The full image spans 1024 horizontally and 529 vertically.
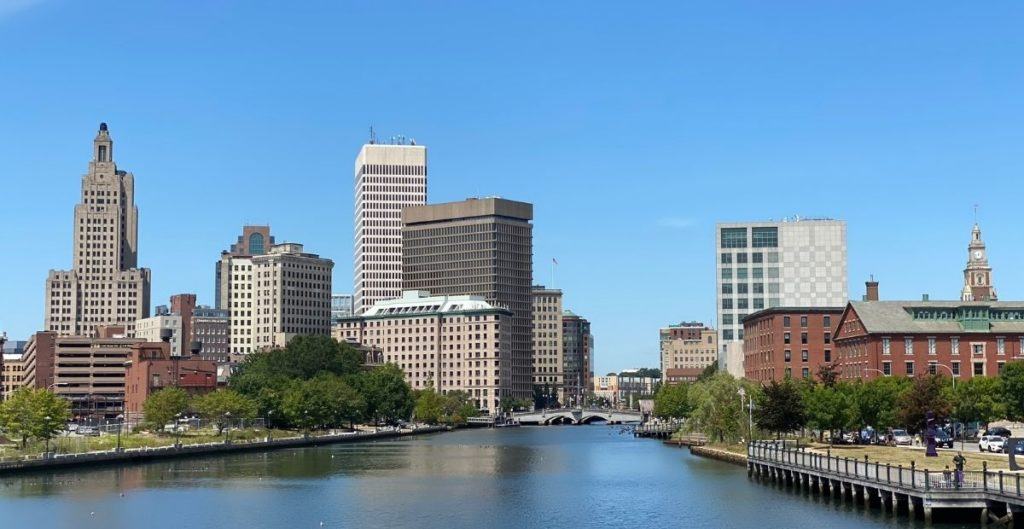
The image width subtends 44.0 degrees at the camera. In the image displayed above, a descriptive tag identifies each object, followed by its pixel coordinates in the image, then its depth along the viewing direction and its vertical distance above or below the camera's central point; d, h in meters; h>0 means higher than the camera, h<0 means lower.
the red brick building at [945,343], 175.38 +6.30
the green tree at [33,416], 151.38 -2.47
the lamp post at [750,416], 157.68 -3.21
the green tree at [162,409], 194.75 -2.25
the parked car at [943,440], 125.94 -5.09
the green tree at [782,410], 141.38 -2.22
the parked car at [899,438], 136.25 -5.33
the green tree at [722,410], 166.12 -2.67
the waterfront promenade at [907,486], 79.56 -6.81
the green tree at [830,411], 136.88 -2.30
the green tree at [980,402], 139.00 -1.44
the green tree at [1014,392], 137.62 -0.39
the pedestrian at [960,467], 81.94 -5.10
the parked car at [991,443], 117.00 -5.10
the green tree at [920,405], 128.00 -1.66
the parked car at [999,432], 143.40 -4.94
